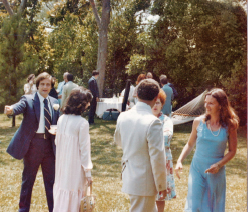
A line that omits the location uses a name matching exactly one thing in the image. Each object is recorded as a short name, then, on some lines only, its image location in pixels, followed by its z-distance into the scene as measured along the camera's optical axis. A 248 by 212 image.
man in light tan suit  2.95
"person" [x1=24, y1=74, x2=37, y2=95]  11.98
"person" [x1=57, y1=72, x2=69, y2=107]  12.06
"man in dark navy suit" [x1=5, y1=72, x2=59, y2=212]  4.20
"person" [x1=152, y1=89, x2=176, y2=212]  4.18
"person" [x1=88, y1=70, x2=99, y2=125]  12.97
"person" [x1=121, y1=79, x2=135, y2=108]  12.30
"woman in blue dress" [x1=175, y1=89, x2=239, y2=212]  3.54
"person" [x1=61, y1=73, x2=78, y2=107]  10.89
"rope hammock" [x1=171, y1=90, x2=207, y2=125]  12.78
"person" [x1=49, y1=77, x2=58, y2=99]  10.16
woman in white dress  3.65
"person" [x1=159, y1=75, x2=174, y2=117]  9.76
